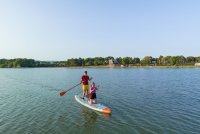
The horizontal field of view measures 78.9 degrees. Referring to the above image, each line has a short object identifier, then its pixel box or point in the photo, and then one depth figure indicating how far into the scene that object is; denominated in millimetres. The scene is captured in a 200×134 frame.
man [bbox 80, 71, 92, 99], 12670
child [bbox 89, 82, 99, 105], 11548
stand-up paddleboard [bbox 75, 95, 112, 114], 10504
